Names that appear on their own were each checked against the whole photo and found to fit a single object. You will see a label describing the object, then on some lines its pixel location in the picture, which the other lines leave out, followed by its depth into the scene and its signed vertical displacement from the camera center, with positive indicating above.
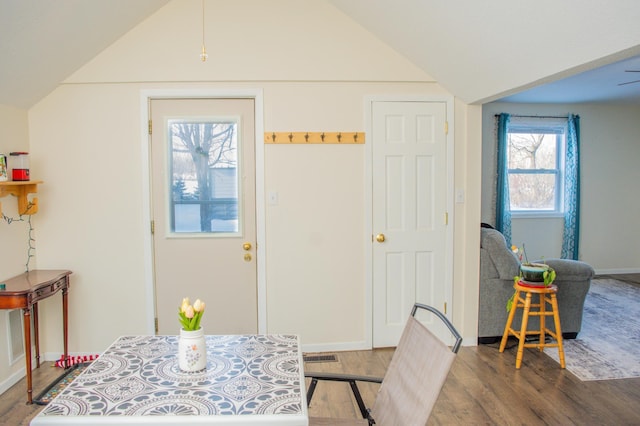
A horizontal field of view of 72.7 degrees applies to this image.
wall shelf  3.06 +0.04
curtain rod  6.06 +1.09
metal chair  1.50 -0.72
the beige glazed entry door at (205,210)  3.40 -0.11
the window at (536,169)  6.23 +0.36
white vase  1.69 -0.60
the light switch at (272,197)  3.46 -0.01
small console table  2.70 -0.62
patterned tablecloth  1.38 -0.69
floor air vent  3.41 -1.28
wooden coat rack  3.43 +0.46
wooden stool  3.27 -0.92
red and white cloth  3.30 -1.25
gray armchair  3.69 -0.78
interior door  3.53 -0.14
